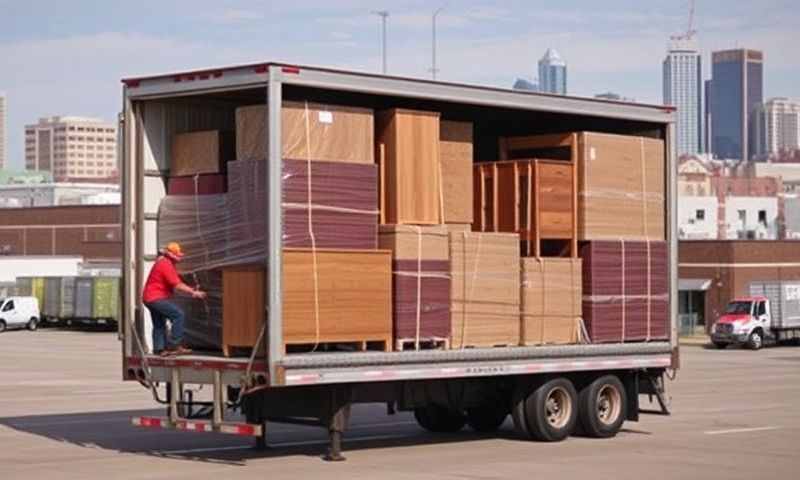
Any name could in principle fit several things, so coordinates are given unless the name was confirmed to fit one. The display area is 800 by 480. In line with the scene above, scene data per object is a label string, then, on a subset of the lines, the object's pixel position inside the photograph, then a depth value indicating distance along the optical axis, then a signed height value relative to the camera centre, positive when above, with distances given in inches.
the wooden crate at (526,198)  815.1 +38.9
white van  3051.2 -65.4
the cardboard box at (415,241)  736.3 +16.1
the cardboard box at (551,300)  805.9 -11.8
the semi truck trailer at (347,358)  693.3 -37.2
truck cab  2541.8 -74.5
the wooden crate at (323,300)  694.5 -9.8
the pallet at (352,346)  710.8 -30.5
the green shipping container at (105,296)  3024.1 -34.6
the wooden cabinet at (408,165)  744.3 +51.0
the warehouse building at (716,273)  3102.9 +6.1
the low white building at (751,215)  4795.8 +183.8
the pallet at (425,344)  737.0 -30.6
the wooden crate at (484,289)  767.7 -5.9
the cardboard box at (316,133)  697.6 +62.3
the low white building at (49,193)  5329.2 +294.7
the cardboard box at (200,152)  753.0 +57.9
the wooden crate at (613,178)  836.0 +51.2
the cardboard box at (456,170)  776.3 +50.9
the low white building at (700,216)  4626.0 +172.4
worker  740.6 -7.2
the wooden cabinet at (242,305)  696.4 -12.2
